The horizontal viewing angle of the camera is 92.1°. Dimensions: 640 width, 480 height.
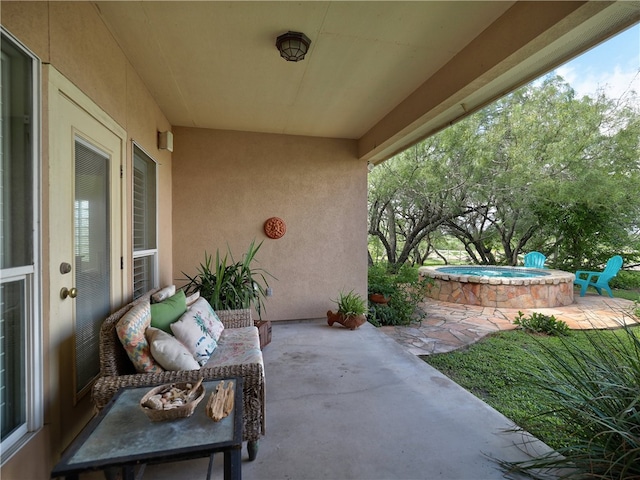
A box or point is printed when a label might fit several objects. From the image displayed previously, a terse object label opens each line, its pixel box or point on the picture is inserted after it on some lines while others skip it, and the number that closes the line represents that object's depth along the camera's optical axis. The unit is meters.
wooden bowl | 1.23
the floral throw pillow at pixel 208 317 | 2.30
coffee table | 1.05
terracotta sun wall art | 4.38
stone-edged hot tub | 5.89
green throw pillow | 2.06
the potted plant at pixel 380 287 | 5.35
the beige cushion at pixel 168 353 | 1.71
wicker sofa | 1.56
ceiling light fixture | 2.22
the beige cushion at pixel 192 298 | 2.60
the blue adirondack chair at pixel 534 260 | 7.95
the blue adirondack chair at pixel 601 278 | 6.52
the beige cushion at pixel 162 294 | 2.40
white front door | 1.57
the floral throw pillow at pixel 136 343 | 1.67
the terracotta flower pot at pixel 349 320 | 4.12
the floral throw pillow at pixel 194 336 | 1.99
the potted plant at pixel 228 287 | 3.25
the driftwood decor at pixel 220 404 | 1.25
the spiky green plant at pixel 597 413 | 1.38
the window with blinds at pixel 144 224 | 2.89
